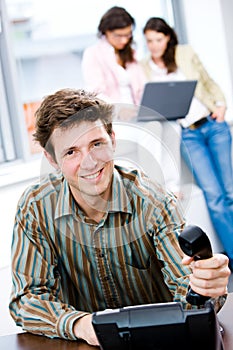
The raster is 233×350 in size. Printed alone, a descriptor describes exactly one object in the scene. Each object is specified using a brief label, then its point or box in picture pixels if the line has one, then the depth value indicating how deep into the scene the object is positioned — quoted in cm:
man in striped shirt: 139
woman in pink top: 372
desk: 134
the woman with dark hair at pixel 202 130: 400
